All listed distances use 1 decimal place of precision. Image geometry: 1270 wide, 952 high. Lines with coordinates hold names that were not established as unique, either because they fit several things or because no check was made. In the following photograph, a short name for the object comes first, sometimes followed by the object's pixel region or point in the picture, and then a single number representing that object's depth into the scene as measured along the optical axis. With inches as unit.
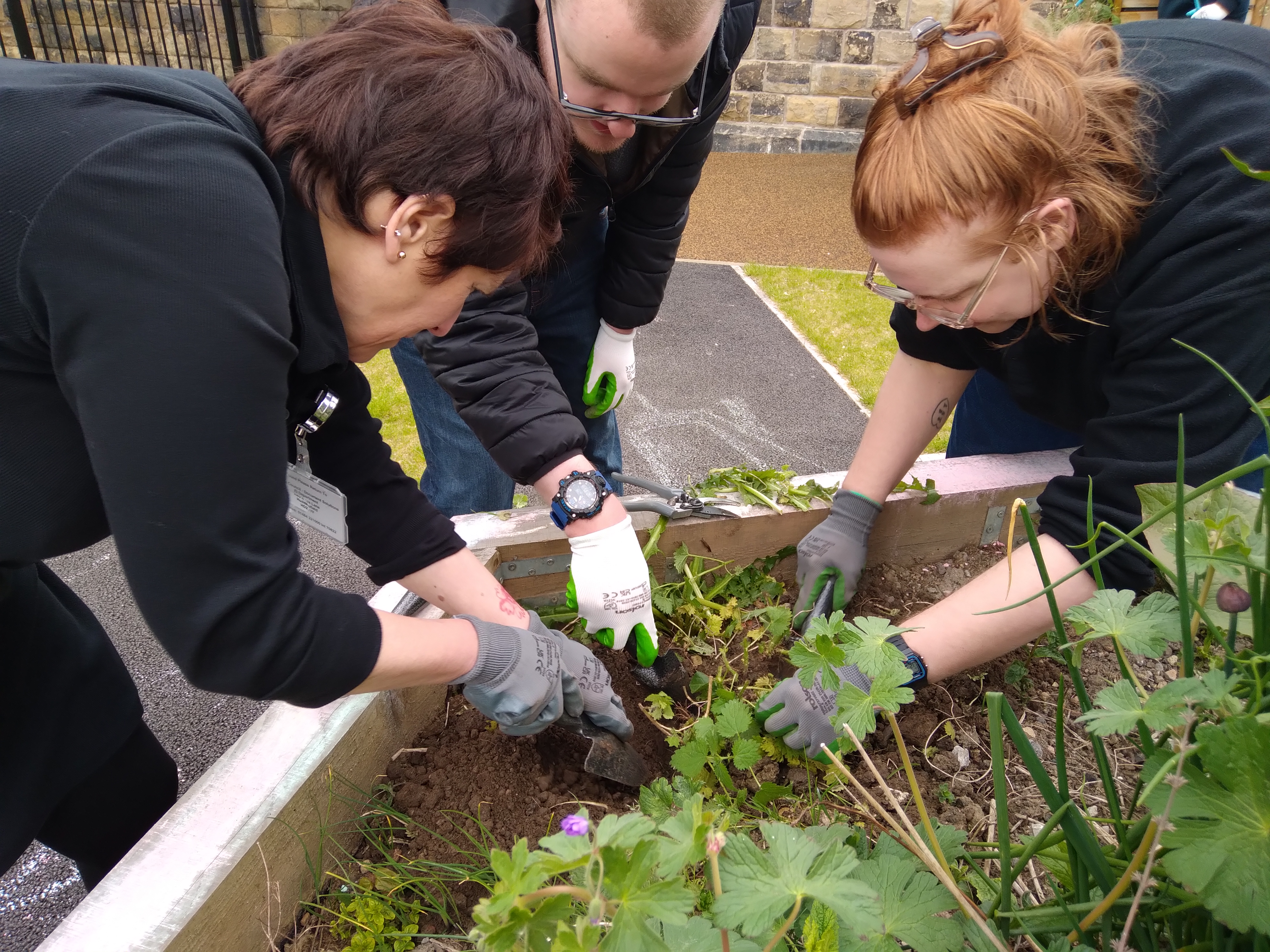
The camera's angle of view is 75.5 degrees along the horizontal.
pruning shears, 74.5
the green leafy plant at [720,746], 56.3
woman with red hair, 49.6
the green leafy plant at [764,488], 77.4
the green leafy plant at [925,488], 76.5
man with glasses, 57.3
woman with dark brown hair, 30.0
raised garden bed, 39.6
